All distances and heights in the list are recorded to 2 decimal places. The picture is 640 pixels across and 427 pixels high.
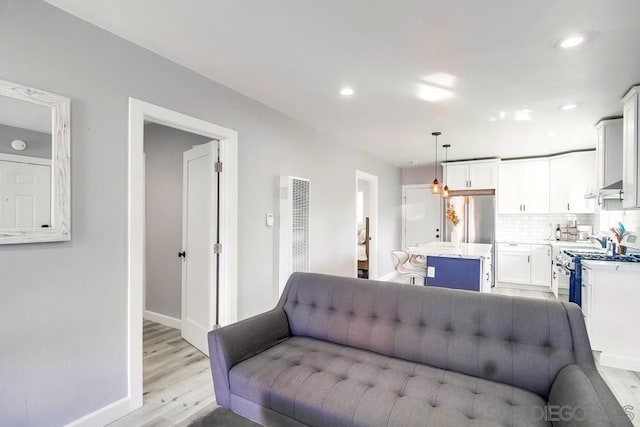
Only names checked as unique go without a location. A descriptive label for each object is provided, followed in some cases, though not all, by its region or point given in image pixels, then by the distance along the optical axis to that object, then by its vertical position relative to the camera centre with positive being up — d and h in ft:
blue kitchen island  12.05 -2.20
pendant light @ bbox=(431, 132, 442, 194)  14.99 +1.16
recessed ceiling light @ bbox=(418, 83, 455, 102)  9.70 +3.75
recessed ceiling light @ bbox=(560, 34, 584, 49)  6.86 +3.75
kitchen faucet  14.43 -1.36
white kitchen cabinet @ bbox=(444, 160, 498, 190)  20.48 +2.43
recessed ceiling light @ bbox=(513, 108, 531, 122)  11.67 +3.67
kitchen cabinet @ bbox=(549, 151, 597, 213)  17.61 +1.71
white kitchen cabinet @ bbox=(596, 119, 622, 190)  11.99 +2.25
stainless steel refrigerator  20.07 -0.28
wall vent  11.64 -0.54
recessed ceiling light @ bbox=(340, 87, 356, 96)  9.88 +3.78
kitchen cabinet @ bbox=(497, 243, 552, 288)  18.44 -3.11
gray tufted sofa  4.44 -2.71
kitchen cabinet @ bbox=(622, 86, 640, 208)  9.35 +1.94
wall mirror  5.41 +0.81
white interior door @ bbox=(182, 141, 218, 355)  9.93 -1.05
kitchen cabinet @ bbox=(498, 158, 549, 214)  19.34 +1.59
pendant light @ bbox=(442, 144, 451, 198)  16.07 +3.54
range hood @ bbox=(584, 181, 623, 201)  11.73 +0.77
